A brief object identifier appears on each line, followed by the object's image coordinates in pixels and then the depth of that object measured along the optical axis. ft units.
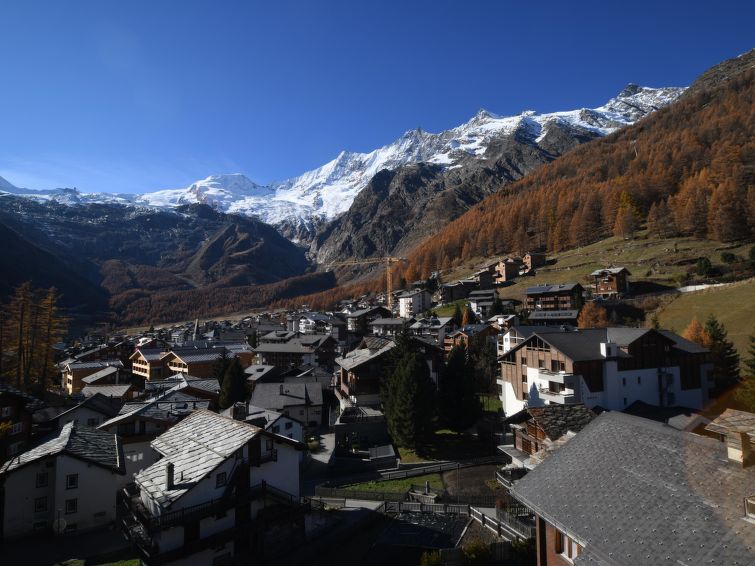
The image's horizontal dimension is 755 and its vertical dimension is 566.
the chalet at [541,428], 89.92
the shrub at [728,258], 247.50
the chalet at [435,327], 280.10
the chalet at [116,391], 189.57
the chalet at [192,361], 247.70
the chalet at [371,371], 167.53
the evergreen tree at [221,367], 194.86
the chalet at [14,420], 102.73
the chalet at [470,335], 242.17
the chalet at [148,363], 264.93
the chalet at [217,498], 67.10
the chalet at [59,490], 89.30
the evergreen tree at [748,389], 114.83
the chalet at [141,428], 113.60
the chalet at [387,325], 310.22
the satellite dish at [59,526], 89.76
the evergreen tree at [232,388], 173.17
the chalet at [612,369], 123.85
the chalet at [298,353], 261.03
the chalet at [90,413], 131.44
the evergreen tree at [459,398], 135.33
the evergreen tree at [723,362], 143.74
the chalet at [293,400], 159.94
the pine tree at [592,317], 231.11
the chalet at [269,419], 116.42
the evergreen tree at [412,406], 122.93
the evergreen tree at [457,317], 310.35
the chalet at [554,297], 280.31
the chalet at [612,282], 270.05
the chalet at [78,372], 244.83
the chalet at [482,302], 321.26
